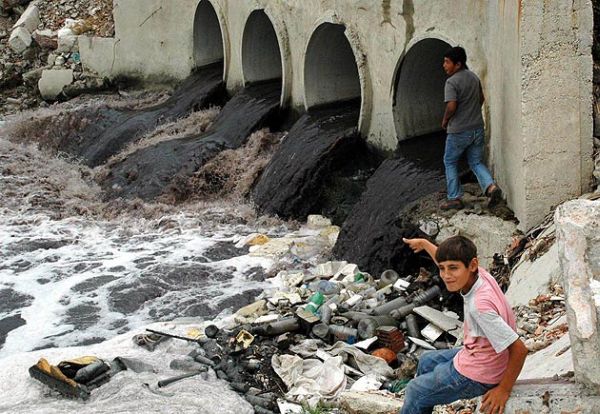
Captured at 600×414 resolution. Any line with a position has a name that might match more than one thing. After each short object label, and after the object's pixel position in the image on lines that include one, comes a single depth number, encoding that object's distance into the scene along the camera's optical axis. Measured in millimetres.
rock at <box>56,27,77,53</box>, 18422
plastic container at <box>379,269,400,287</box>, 8234
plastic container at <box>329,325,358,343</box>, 7051
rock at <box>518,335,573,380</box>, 3956
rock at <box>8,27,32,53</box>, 19062
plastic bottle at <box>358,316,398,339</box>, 7008
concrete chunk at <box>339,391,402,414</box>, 5512
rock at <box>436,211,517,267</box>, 7433
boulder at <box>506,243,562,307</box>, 5691
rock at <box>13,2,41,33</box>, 19219
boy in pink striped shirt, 3715
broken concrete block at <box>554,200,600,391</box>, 3461
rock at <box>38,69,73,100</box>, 18250
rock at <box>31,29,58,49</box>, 18859
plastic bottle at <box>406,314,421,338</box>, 7038
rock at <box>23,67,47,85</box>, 18719
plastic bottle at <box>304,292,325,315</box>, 7750
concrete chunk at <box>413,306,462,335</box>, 6879
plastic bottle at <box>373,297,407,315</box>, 7410
